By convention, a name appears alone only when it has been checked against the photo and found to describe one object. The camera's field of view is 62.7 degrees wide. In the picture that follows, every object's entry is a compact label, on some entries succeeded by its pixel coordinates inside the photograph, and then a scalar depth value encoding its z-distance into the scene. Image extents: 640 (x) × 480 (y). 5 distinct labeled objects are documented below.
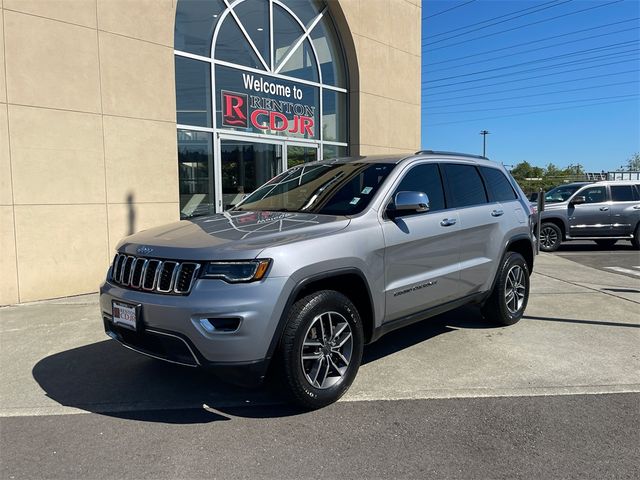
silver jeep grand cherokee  3.25
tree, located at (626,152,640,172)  75.80
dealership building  6.95
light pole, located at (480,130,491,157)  78.69
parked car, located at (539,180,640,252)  13.38
